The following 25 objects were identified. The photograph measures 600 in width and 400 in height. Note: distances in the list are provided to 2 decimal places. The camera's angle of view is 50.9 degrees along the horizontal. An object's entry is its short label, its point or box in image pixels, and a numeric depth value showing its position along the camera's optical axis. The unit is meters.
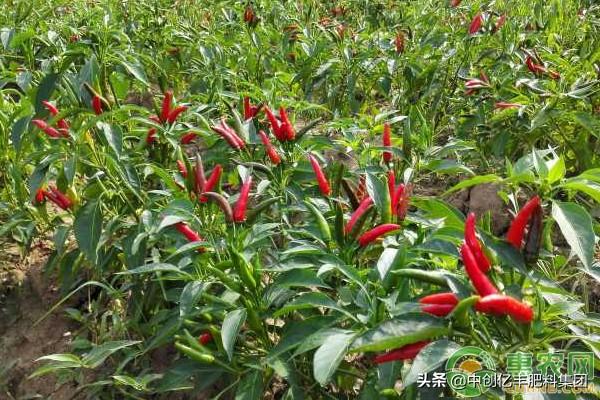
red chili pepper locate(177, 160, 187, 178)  2.11
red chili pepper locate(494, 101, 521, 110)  2.56
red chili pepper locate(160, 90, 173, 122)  2.34
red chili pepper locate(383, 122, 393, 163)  2.09
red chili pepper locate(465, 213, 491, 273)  1.24
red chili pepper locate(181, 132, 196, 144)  2.48
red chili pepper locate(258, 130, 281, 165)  2.04
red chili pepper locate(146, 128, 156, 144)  2.44
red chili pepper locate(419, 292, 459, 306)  1.24
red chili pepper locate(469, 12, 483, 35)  3.28
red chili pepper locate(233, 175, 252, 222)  1.74
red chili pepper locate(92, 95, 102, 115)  2.16
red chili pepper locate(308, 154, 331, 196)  1.92
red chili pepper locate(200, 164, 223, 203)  1.80
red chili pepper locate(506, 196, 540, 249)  1.26
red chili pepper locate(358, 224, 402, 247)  1.59
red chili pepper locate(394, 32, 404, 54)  3.60
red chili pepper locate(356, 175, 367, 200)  1.98
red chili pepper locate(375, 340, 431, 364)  1.27
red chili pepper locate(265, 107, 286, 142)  2.12
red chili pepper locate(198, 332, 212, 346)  1.81
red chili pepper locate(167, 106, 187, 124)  2.35
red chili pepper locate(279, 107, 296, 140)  2.12
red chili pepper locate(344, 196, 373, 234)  1.64
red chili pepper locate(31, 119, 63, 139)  2.12
